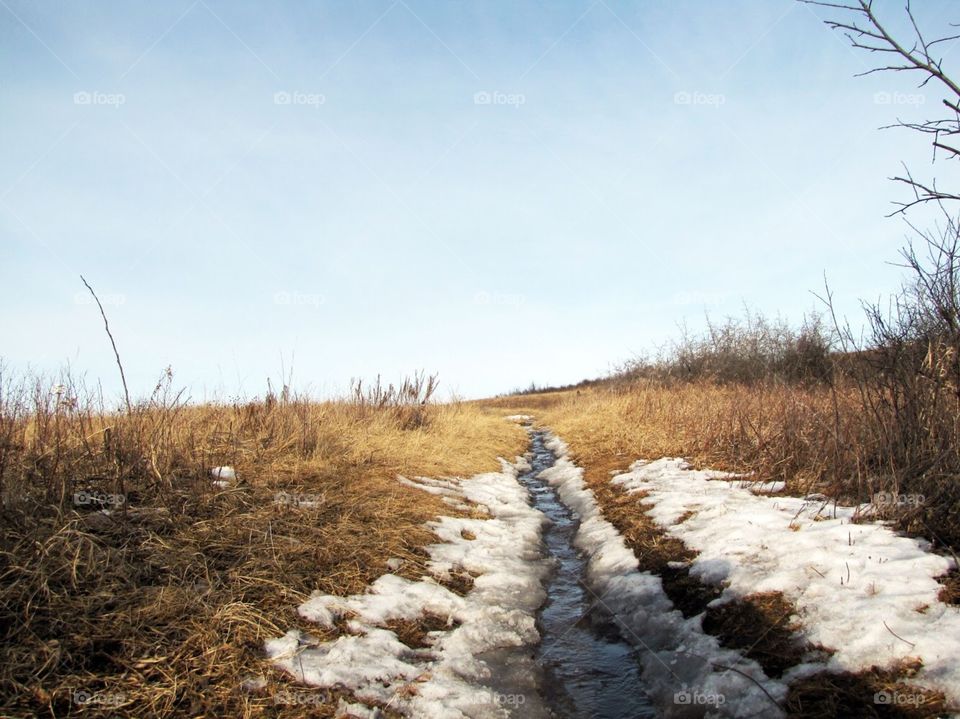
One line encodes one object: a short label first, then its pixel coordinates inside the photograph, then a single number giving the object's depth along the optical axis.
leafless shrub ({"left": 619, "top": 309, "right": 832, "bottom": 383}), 19.45
